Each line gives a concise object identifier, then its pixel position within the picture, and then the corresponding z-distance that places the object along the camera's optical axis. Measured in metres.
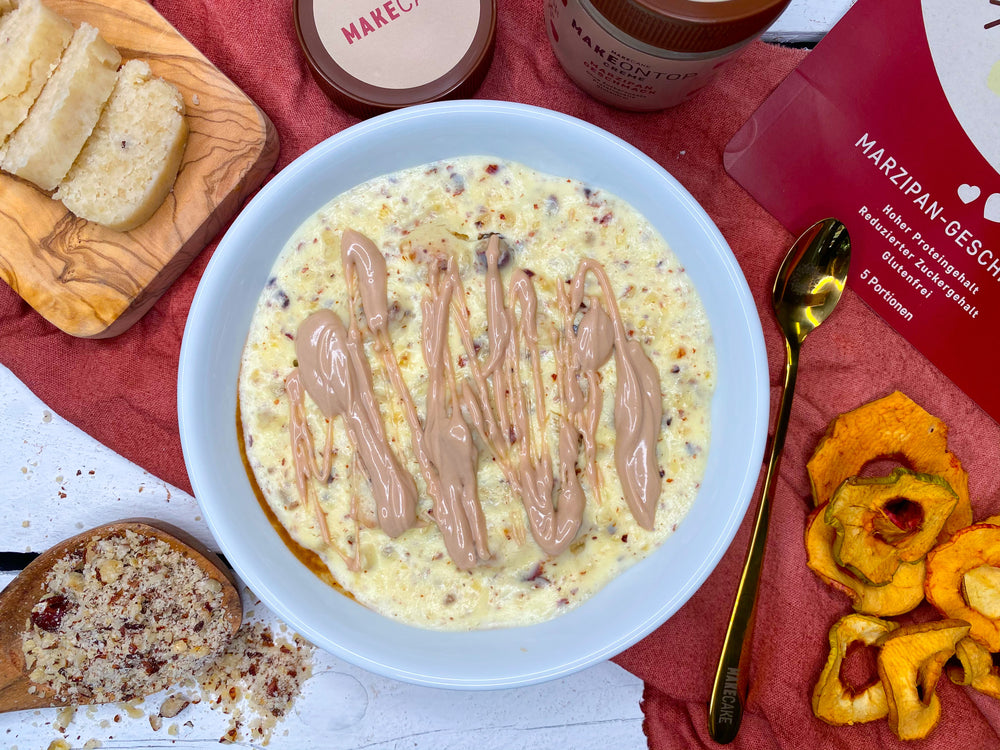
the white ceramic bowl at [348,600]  0.22
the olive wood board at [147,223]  0.25
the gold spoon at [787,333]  0.26
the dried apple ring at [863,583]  0.26
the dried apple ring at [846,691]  0.26
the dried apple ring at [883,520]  0.25
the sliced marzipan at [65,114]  0.24
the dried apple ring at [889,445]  0.26
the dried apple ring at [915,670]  0.25
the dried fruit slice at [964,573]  0.26
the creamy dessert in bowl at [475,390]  0.23
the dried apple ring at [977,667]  0.26
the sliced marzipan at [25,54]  0.24
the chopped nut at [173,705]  0.28
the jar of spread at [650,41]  0.18
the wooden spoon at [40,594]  0.26
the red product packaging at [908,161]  0.24
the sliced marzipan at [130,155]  0.24
